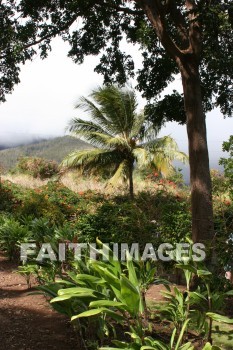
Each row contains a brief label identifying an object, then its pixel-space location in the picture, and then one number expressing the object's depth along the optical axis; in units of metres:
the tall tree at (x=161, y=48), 6.31
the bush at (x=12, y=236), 9.04
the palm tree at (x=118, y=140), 16.08
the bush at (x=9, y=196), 14.68
